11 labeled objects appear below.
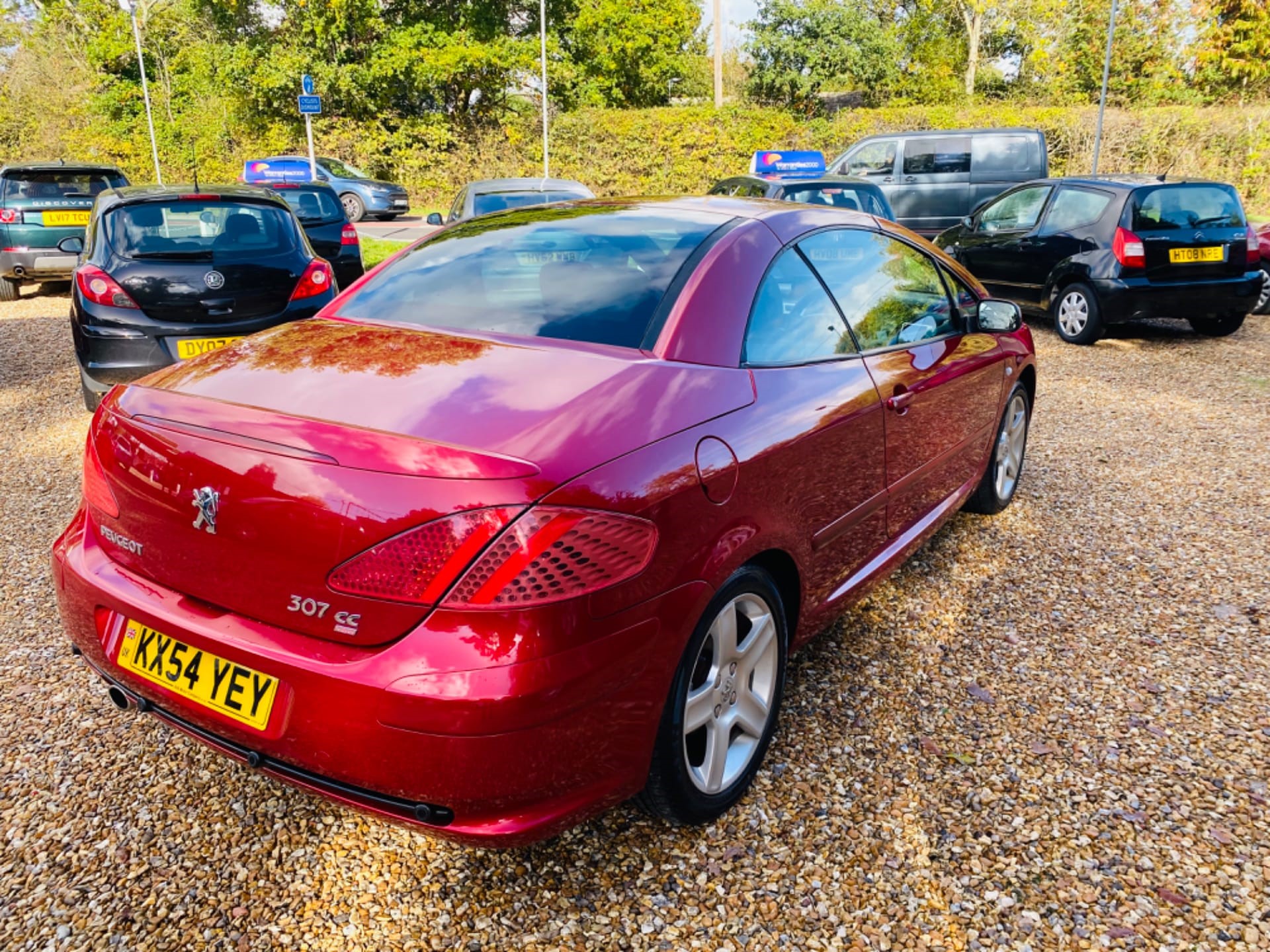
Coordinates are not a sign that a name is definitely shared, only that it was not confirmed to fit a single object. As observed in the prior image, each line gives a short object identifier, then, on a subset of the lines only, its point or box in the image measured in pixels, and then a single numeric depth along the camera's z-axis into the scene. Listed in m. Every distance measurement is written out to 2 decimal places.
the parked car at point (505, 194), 10.05
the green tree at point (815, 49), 32.97
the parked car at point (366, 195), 23.45
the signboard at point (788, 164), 14.09
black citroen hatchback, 8.52
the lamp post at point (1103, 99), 15.35
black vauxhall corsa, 5.75
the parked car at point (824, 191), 9.88
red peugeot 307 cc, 1.79
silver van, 14.12
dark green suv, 11.22
